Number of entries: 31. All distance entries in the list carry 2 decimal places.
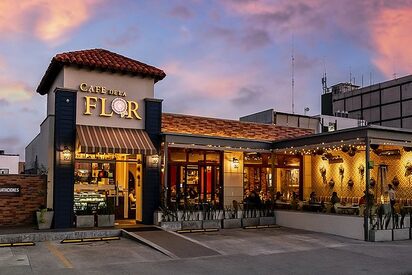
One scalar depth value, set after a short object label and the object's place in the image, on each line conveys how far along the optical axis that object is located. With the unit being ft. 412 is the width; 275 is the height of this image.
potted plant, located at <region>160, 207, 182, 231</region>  53.16
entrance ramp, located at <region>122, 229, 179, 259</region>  38.42
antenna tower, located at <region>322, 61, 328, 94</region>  161.27
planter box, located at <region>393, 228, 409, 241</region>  50.19
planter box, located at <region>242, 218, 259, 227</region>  58.65
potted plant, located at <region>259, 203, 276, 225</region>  60.70
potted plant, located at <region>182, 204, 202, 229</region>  54.29
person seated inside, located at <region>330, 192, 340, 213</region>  55.93
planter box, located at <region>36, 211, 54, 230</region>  48.16
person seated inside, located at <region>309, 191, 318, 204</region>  61.20
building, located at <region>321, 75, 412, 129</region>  127.13
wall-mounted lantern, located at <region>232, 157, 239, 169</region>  67.48
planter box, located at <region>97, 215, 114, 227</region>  50.97
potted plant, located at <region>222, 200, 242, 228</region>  57.26
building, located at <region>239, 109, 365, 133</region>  79.97
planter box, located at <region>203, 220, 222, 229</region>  55.72
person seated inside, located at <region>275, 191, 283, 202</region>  65.00
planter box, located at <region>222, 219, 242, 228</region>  57.11
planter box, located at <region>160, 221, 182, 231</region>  53.01
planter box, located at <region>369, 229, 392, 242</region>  48.44
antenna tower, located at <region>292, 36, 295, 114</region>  92.07
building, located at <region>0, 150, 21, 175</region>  119.14
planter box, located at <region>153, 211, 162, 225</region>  53.52
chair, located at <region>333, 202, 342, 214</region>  54.95
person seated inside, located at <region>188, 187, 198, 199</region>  64.69
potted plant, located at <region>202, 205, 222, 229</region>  55.88
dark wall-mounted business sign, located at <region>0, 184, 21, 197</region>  50.08
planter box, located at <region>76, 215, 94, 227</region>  50.21
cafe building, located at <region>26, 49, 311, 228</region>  50.62
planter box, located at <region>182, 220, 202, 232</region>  53.93
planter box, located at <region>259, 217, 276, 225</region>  60.42
